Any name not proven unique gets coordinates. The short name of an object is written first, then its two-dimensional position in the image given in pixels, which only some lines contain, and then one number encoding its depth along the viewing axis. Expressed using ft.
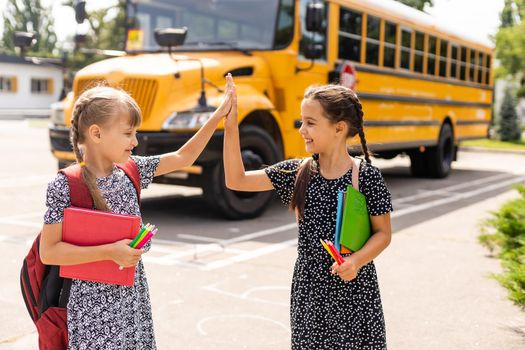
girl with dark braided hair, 7.53
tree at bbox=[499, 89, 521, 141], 84.74
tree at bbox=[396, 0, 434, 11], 86.47
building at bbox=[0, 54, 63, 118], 155.12
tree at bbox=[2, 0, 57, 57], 266.36
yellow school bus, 22.57
